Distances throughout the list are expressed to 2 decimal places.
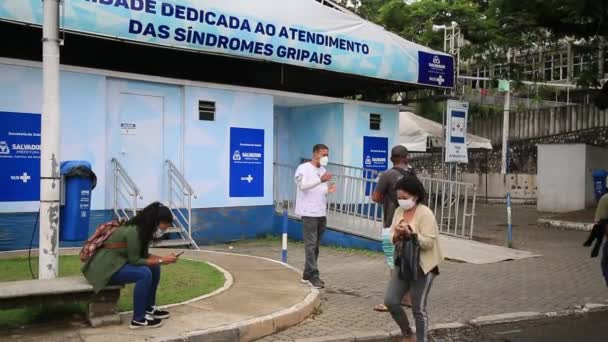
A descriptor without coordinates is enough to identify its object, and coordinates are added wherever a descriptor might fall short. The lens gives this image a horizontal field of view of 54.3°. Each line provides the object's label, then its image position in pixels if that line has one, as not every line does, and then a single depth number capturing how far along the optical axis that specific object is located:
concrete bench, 5.29
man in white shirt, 7.88
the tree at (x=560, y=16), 13.99
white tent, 20.28
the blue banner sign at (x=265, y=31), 9.79
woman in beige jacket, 5.07
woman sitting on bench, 5.56
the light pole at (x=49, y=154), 6.20
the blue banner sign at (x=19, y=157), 9.63
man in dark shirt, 7.04
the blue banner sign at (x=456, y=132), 13.39
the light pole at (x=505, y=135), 25.20
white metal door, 11.20
